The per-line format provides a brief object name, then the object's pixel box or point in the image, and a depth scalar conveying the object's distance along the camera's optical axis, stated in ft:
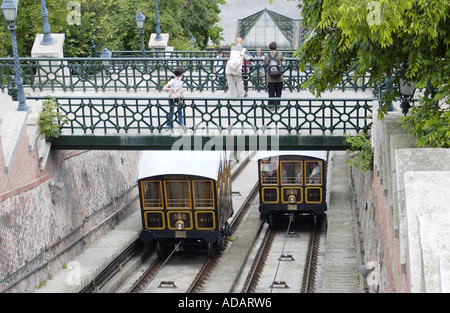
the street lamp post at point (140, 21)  80.53
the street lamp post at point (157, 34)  90.06
